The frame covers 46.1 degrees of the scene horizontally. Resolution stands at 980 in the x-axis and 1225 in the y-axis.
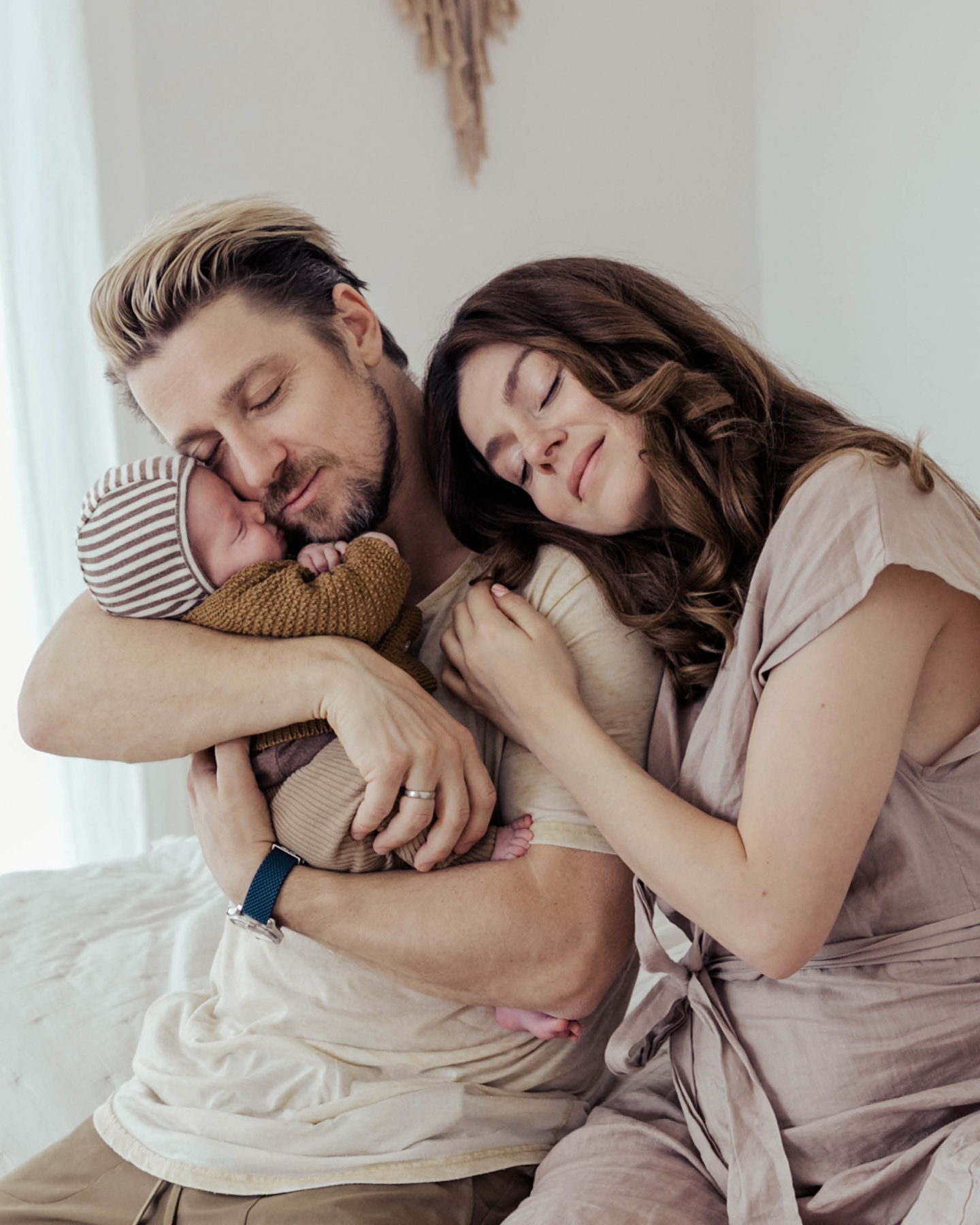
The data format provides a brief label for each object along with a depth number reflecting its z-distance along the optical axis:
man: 1.17
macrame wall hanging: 3.18
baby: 1.23
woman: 1.01
